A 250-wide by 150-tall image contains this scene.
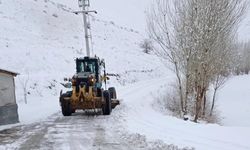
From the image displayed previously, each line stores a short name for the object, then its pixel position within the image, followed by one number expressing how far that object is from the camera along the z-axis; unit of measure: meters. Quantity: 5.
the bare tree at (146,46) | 75.81
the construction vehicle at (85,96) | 18.39
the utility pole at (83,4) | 38.16
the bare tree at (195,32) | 19.56
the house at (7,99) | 18.00
